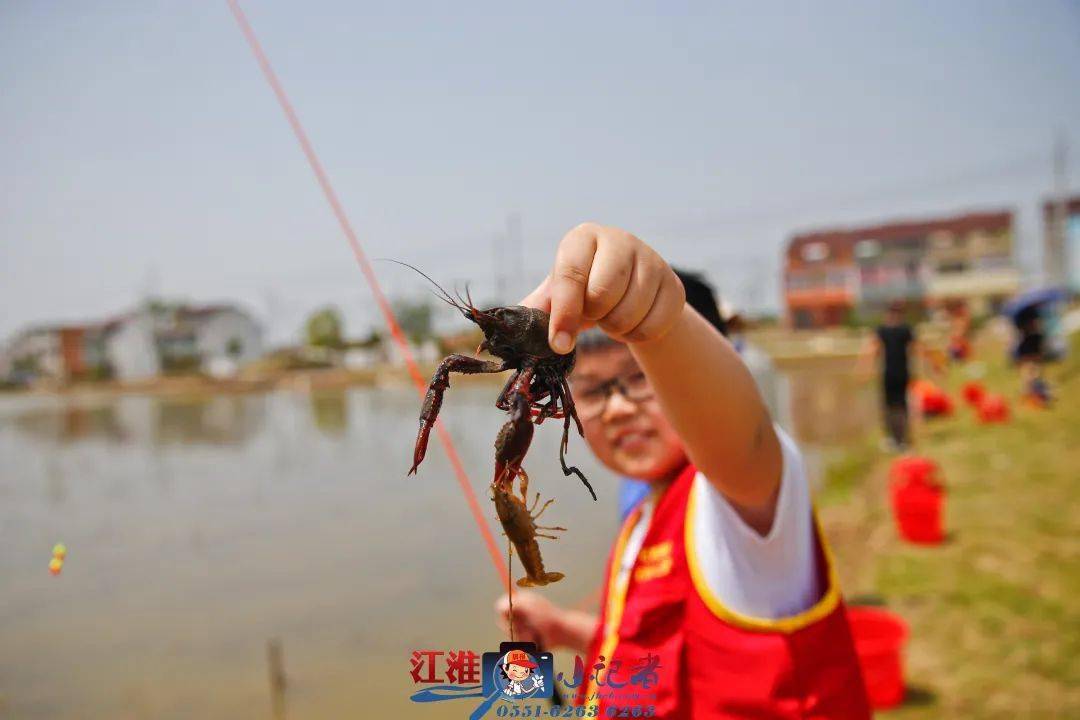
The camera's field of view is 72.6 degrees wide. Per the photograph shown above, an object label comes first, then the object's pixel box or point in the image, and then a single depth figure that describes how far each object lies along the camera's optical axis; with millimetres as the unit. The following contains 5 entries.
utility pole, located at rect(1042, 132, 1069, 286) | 29047
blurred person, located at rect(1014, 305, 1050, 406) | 13133
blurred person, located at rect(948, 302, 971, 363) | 21750
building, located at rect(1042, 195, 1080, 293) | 29078
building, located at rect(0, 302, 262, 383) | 44562
